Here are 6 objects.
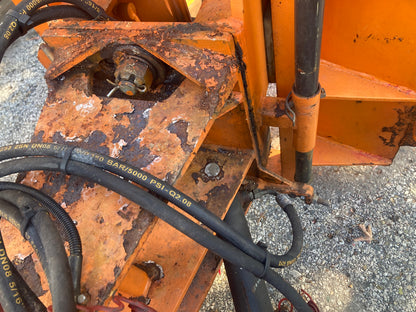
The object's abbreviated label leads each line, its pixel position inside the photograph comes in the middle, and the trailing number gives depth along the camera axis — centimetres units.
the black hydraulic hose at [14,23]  98
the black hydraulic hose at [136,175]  80
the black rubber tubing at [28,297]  73
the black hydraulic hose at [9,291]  69
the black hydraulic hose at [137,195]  79
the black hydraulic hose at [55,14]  106
